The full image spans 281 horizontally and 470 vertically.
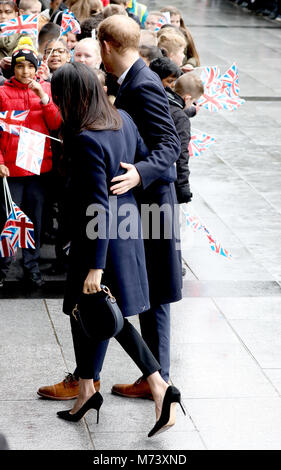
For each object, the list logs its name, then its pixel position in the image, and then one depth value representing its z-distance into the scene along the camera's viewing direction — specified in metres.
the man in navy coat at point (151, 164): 8.91
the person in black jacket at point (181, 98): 12.35
